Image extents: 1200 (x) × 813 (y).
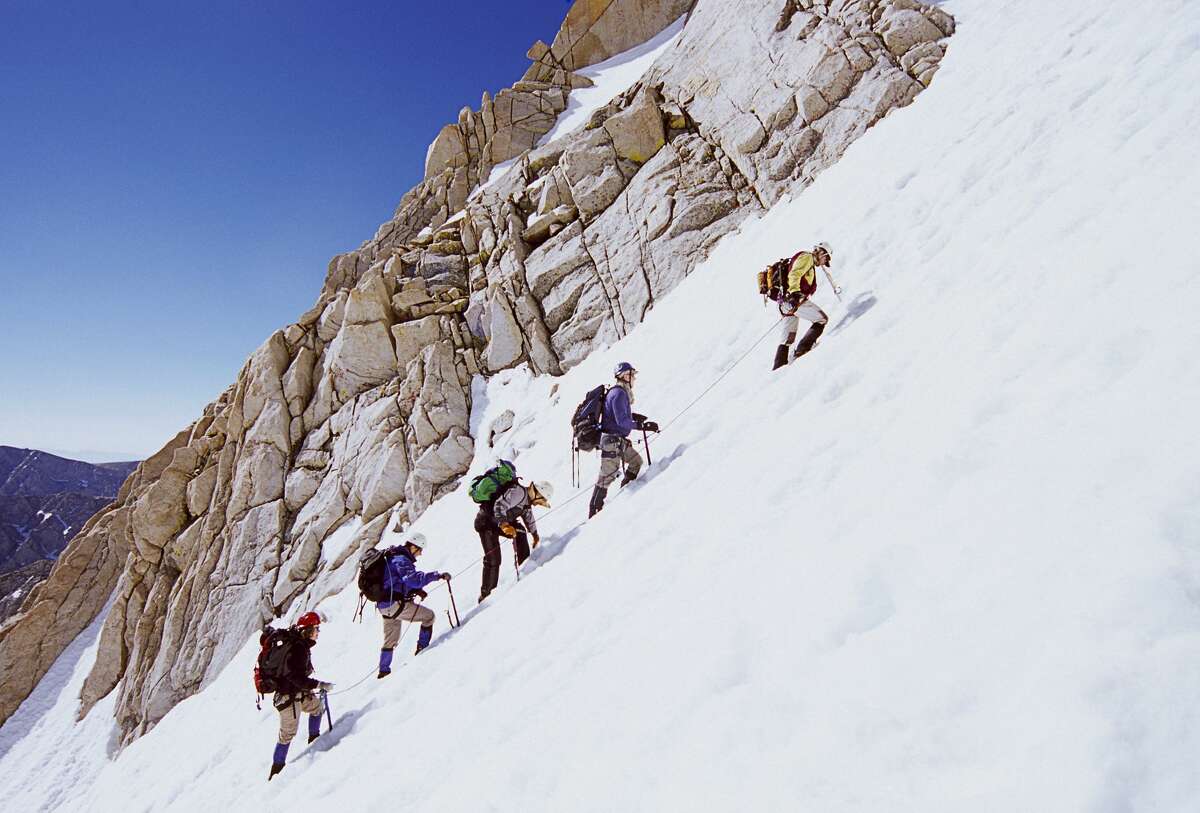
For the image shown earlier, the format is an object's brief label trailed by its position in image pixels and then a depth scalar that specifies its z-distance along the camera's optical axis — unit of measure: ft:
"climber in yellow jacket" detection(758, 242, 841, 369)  27.43
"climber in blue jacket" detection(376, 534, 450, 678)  26.04
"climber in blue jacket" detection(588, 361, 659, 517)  27.20
